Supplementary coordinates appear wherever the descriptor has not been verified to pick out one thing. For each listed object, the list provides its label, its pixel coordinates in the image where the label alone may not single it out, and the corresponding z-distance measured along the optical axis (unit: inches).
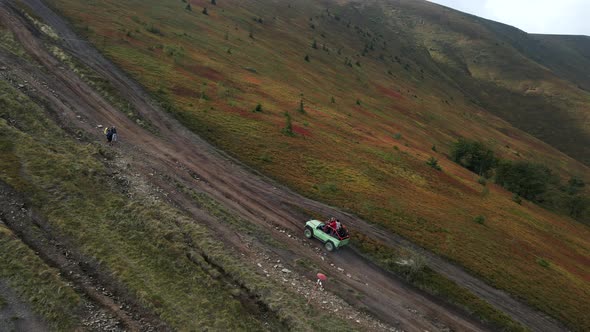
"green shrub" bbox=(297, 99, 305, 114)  2179.4
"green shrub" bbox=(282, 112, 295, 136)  1745.8
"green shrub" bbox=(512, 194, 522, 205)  2137.7
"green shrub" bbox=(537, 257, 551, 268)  1347.2
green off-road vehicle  1033.5
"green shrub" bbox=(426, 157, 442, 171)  2043.9
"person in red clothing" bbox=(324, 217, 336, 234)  1037.3
